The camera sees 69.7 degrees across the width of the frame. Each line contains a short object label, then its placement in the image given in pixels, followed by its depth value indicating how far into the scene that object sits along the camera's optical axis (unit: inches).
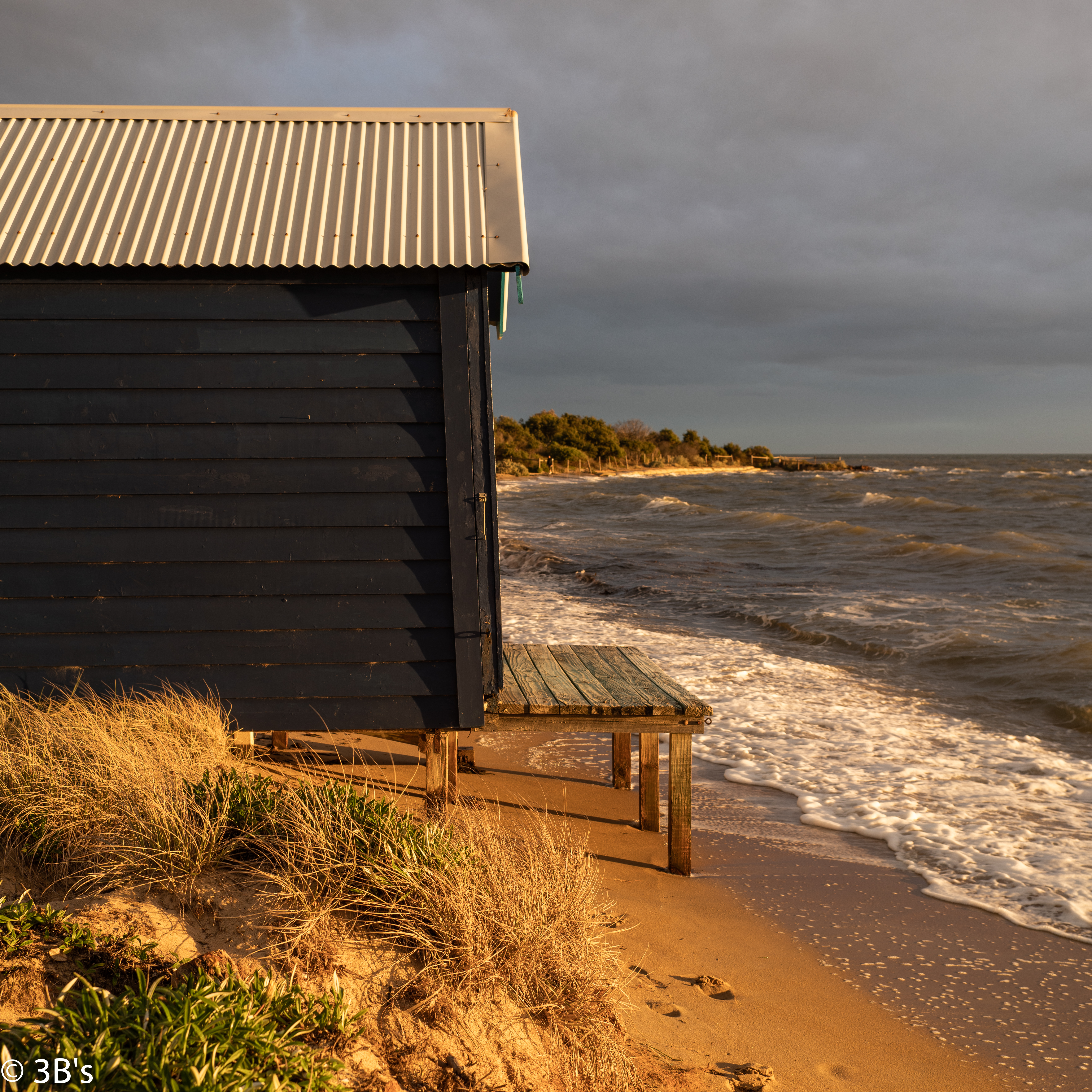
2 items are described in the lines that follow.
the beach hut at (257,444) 178.1
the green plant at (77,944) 102.8
